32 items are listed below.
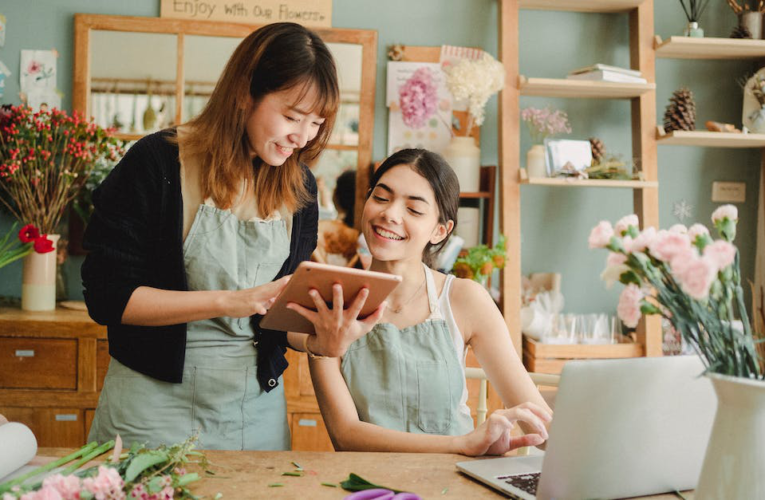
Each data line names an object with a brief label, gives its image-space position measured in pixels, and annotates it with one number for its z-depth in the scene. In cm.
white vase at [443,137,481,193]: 309
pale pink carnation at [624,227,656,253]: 87
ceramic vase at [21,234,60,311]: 286
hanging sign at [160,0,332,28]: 317
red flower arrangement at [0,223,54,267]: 280
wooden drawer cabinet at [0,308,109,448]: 270
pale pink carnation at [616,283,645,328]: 89
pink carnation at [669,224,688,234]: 87
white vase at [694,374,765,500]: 85
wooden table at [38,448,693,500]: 111
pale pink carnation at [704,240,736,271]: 81
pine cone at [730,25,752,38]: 318
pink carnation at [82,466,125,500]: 87
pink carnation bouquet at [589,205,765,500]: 85
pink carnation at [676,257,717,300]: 77
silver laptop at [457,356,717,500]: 98
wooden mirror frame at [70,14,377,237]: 314
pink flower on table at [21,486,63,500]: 82
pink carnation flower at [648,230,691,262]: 82
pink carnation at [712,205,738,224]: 89
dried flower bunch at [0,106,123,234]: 285
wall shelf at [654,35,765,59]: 306
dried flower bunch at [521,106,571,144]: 312
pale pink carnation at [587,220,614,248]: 90
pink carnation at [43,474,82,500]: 87
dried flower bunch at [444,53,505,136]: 295
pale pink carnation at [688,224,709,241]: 89
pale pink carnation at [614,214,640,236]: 93
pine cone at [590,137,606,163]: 309
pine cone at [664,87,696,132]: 309
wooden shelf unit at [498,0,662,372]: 301
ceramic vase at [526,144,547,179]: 304
